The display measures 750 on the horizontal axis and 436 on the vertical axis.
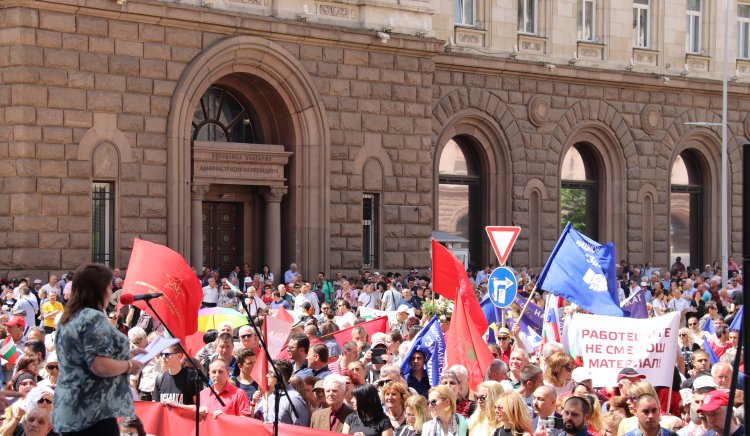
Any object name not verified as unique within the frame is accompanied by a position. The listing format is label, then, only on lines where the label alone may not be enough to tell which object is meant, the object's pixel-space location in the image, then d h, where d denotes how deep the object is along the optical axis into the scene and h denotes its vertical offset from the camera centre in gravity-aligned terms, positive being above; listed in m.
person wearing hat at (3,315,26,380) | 16.98 -1.39
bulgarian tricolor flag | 15.94 -1.54
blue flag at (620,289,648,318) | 20.55 -1.27
